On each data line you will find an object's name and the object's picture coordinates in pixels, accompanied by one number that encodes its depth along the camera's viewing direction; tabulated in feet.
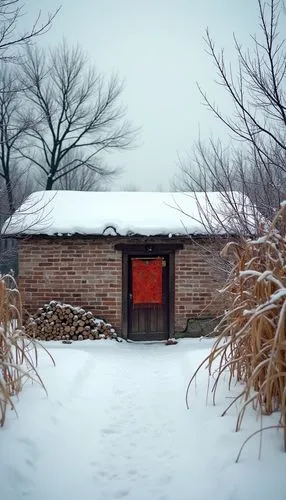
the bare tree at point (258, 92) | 12.32
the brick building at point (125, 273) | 25.63
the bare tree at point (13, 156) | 50.21
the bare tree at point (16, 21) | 12.30
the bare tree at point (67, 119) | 58.18
